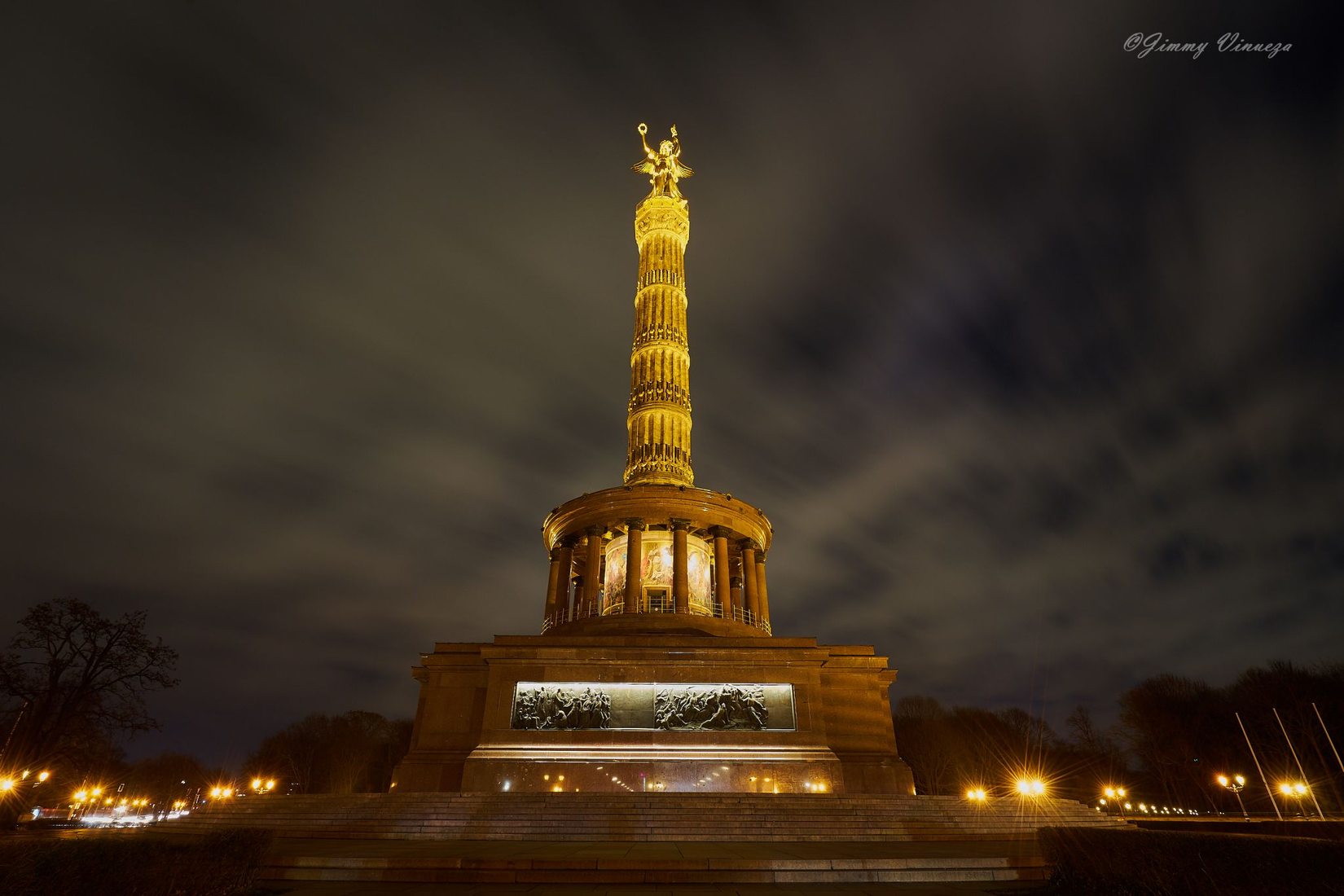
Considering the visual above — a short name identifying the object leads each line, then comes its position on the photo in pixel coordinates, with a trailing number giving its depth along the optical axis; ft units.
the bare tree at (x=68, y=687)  75.92
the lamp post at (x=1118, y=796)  143.64
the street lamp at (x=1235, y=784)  121.08
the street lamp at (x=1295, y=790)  98.17
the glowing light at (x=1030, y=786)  76.69
